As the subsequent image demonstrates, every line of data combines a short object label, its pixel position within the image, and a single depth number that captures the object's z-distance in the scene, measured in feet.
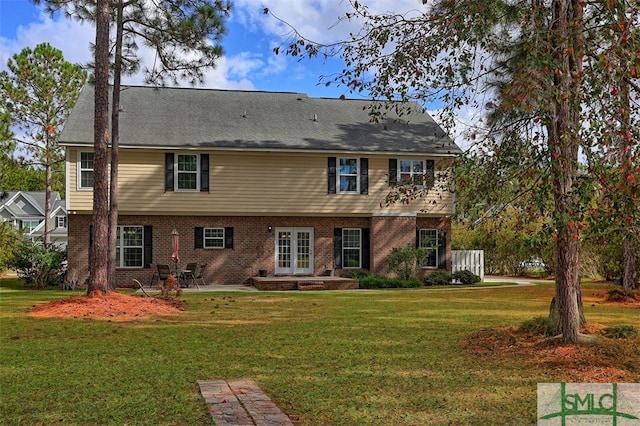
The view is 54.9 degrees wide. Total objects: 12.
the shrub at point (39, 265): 76.18
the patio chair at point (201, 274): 75.67
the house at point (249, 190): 75.51
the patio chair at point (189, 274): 75.15
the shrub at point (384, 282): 77.10
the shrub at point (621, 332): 31.07
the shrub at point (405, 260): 80.23
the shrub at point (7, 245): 78.79
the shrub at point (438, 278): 82.17
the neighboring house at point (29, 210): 192.44
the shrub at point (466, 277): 83.87
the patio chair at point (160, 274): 72.08
